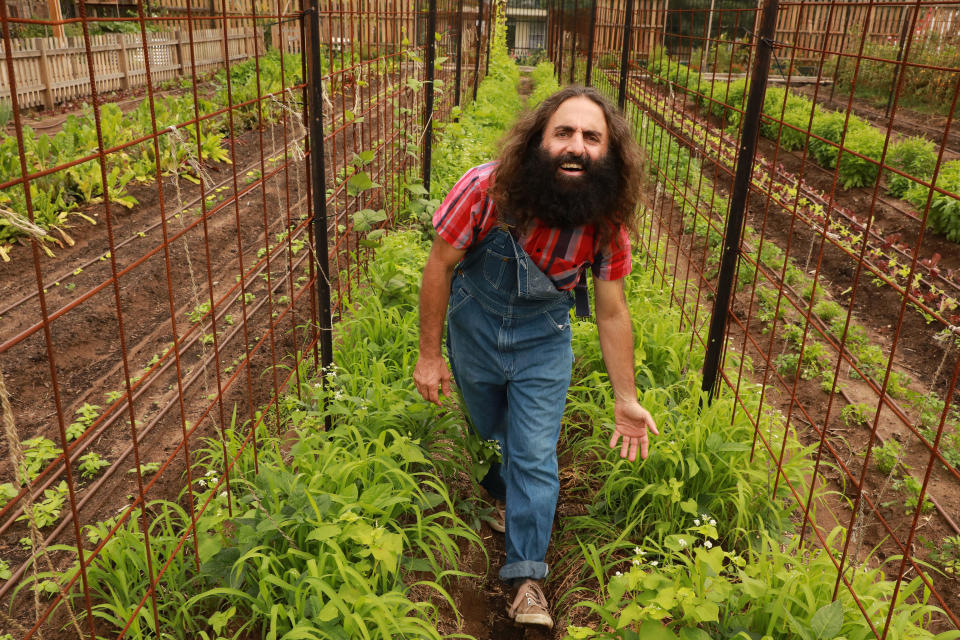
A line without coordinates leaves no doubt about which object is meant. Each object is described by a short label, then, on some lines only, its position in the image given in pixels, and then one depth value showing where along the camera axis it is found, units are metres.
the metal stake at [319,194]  2.98
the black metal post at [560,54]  15.52
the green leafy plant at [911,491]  3.64
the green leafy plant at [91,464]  3.41
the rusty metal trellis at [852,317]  3.24
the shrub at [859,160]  9.30
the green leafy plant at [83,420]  3.73
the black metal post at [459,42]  8.84
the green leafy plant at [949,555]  3.22
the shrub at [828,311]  5.80
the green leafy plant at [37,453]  3.38
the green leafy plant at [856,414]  4.41
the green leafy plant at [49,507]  3.03
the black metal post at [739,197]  3.00
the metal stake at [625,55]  5.95
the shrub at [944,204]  7.32
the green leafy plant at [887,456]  3.93
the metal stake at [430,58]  6.01
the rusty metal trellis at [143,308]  2.43
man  2.62
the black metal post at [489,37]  18.42
